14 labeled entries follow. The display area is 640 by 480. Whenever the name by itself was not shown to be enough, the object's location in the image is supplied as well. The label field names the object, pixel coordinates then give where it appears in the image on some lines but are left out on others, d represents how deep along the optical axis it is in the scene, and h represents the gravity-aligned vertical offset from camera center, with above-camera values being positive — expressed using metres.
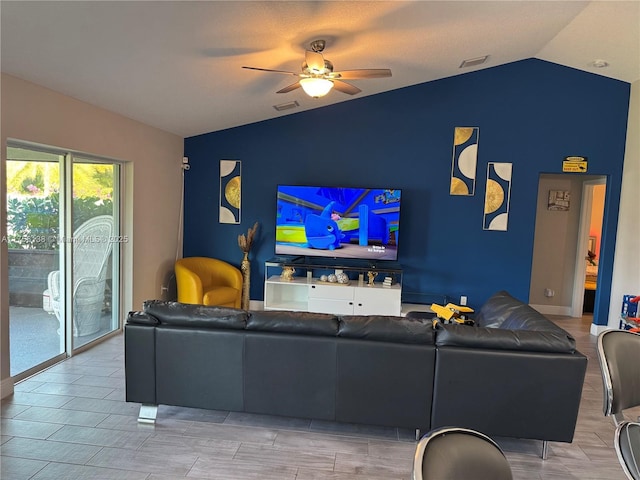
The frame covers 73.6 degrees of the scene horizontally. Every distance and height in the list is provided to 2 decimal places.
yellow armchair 5.14 -0.97
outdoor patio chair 4.07 -0.74
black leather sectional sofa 2.55 -0.96
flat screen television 5.66 -0.11
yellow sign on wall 5.59 +0.77
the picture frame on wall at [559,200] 6.45 +0.35
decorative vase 6.00 -1.00
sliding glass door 3.46 -0.47
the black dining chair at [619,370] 1.94 -0.66
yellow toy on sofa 4.07 -0.95
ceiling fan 3.26 +1.10
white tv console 5.49 -1.00
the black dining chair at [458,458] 1.08 -0.62
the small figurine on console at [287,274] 5.74 -0.85
